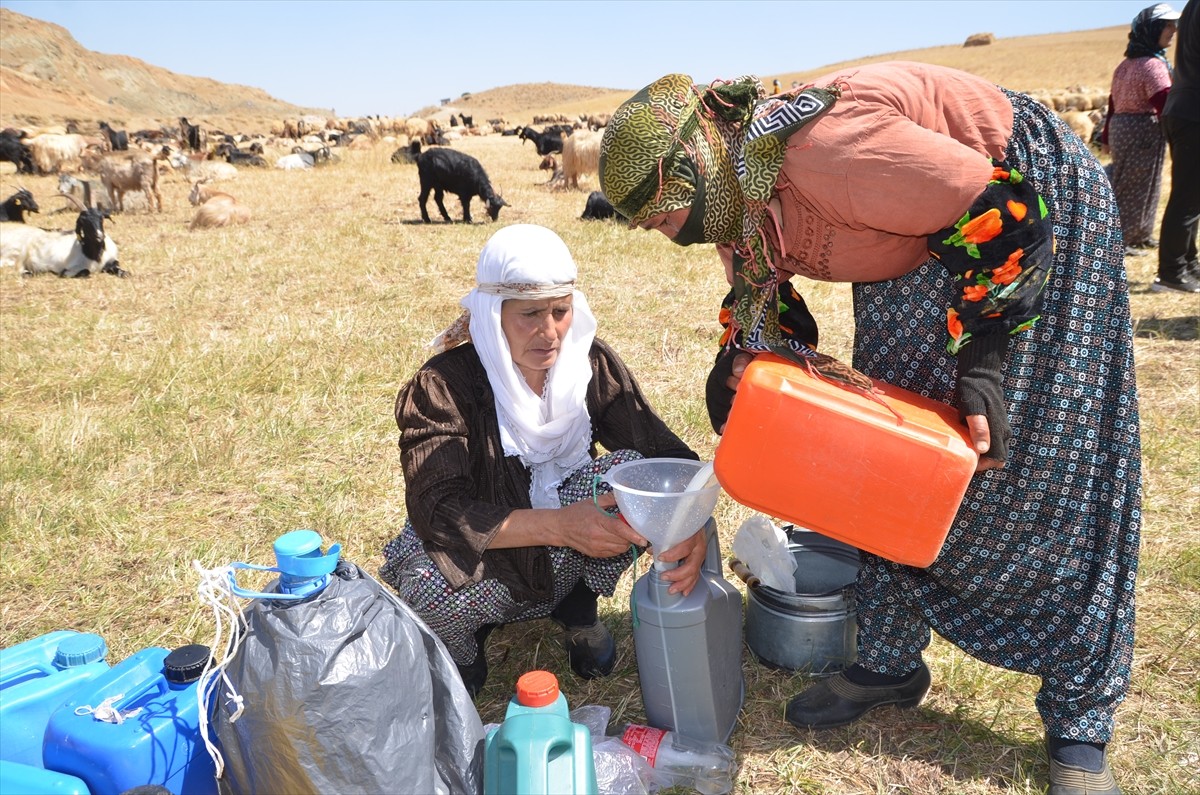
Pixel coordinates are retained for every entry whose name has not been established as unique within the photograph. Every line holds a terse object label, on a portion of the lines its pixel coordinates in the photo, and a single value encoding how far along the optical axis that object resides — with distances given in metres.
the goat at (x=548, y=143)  20.14
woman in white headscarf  2.02
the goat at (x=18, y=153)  19.48
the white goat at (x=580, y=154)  12.88
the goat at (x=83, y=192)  12.14
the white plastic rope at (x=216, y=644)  1.46
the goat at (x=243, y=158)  20.69
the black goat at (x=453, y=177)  10.29
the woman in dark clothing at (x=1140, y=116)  5.54
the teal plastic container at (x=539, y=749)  1.52
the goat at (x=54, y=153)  19.34
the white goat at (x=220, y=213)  10.24
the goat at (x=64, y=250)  7.71
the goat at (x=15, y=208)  11.57
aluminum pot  2.27
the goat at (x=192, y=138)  26.12
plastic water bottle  1.91
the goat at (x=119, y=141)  23.56
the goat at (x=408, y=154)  17.52
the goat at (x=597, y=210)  9.68
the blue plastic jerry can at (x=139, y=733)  1.48
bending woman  1.49
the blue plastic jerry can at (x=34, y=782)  1.42
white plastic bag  2.27
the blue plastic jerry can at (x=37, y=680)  1.59
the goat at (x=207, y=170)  16.86
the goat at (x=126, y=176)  11.56
